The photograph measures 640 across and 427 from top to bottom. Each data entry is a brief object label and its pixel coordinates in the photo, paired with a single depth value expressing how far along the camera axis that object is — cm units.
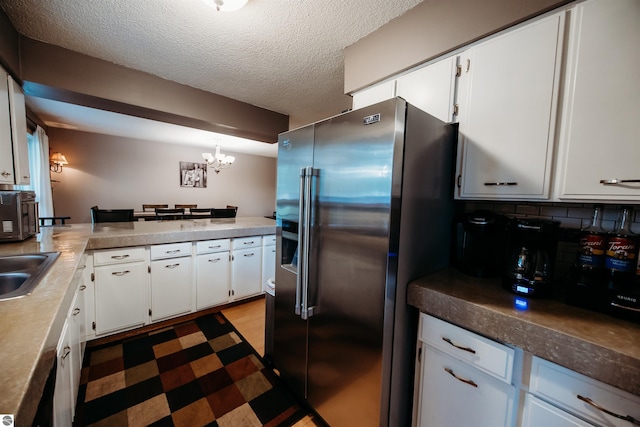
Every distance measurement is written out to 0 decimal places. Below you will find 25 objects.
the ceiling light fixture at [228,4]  132
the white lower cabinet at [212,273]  261
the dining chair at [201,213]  521
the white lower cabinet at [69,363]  99
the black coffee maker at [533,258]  105
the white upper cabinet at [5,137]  158
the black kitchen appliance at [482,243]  126
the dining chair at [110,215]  308
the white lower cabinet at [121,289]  208
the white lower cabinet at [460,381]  92
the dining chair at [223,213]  396
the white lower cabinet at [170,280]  235
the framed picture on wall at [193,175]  642
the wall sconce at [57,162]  462
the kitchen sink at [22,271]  100
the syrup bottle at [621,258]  95
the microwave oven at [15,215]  167
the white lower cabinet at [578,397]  72
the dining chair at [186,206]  617
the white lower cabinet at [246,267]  286
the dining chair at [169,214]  467
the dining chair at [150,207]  570
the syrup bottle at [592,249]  101
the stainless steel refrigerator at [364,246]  108
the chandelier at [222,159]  514
